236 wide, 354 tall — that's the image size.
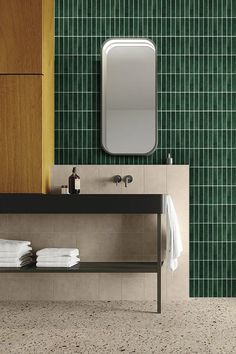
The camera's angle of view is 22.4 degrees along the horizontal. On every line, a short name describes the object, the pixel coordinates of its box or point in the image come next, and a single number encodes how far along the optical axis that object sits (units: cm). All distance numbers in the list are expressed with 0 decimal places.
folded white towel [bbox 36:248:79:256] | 441
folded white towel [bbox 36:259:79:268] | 439
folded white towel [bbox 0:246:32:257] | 437
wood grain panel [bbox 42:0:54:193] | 445
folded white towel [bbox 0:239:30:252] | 438
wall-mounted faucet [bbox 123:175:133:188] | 476
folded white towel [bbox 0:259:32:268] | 437
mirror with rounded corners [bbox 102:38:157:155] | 483
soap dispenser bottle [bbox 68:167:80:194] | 460
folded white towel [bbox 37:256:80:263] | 439
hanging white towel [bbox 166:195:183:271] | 453
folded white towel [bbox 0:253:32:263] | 437
